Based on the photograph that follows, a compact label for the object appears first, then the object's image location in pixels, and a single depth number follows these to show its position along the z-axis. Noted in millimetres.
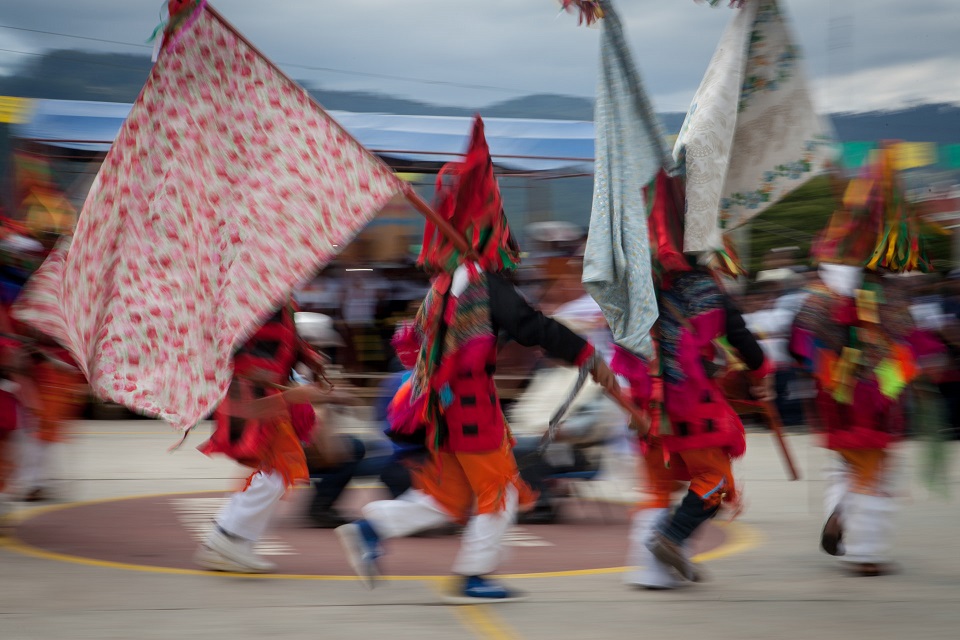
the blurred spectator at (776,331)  11203
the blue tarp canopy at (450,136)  13445
